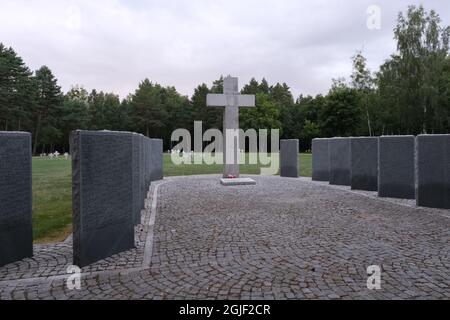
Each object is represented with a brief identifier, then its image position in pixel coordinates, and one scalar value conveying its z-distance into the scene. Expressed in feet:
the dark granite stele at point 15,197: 15.34
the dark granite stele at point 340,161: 45.21
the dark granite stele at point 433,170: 28.40
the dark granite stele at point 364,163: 39.01
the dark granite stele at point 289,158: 56.90
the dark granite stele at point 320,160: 51.06
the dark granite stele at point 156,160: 51.02
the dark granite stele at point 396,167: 33.09
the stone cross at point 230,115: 48.34
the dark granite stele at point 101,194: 15.35
